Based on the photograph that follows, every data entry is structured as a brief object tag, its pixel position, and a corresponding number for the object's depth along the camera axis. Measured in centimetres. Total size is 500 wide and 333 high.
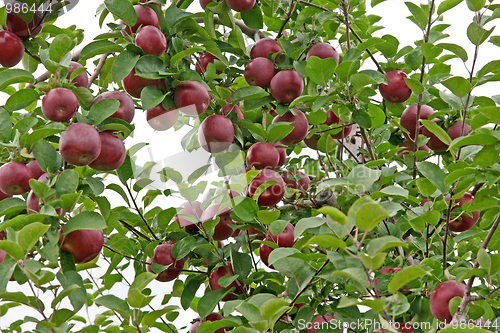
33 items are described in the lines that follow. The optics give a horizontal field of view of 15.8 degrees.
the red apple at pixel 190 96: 365
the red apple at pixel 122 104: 365
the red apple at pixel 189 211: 383
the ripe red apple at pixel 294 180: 402
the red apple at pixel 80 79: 375
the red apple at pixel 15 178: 355
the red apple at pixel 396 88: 391
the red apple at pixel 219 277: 379
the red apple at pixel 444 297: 355
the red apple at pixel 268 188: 371
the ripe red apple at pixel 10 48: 369
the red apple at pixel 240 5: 375
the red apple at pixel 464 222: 399
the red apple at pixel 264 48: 386
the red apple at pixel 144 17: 368
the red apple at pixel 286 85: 379
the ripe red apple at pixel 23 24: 373
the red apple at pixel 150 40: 363
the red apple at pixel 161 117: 373
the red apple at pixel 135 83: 369
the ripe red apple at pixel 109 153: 360
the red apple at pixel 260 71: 382
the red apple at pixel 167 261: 382
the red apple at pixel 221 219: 376
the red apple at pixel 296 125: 383
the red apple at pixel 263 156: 374
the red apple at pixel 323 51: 387
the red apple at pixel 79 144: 354
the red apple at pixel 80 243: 356
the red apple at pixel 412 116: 398
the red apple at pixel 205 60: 393
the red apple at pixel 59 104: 356
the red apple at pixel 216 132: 373
